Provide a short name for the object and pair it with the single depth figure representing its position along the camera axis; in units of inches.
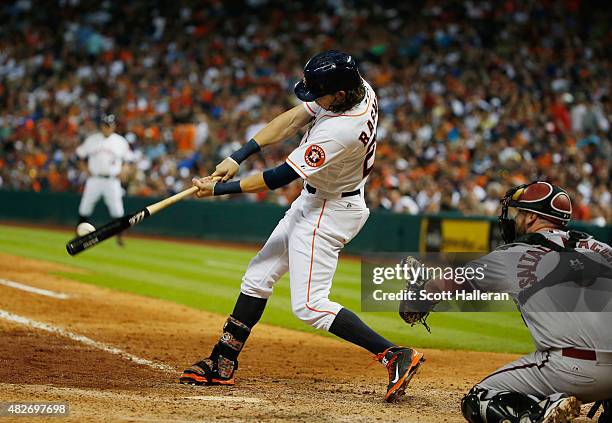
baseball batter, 436.5
